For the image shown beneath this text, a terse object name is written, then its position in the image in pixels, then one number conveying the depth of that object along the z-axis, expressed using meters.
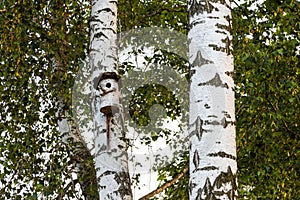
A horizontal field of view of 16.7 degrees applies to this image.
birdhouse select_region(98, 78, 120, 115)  8.18
